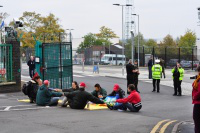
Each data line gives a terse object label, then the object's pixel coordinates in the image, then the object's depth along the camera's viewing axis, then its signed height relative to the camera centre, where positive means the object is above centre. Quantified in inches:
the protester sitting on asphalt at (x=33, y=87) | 650.2 -50.6
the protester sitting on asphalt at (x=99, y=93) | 647.1 -60.4
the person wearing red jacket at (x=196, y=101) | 311.6 -35.7
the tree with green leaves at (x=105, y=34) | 4074.8 +239.1
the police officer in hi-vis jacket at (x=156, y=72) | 884.1 -34.8
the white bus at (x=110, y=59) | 2714.1 -16.7
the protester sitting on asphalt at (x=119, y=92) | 615.5 -55.7
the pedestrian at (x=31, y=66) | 1033.8 -24.6
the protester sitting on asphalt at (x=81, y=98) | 574.6 -60.7
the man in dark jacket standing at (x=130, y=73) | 849.5 -35.5
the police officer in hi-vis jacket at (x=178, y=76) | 844.0 -42.0
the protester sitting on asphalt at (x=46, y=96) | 606.5 -61.7
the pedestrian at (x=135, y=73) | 848.2 -35.8
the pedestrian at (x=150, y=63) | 1161.3 -19.0
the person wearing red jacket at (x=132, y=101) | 569.1 -64.9
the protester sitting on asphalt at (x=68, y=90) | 604.4 -54.1
